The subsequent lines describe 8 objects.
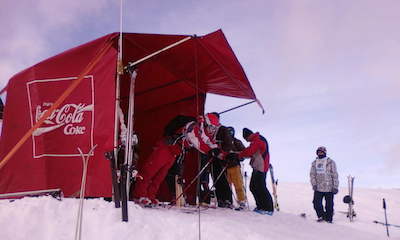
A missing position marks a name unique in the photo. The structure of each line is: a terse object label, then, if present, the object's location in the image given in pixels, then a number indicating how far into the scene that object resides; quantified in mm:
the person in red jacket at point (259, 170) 7105
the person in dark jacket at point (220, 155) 6750
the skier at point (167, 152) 6441
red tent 5402
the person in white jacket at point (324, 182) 8070
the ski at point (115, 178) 4543
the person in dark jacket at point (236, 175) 7371
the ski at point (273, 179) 9095
